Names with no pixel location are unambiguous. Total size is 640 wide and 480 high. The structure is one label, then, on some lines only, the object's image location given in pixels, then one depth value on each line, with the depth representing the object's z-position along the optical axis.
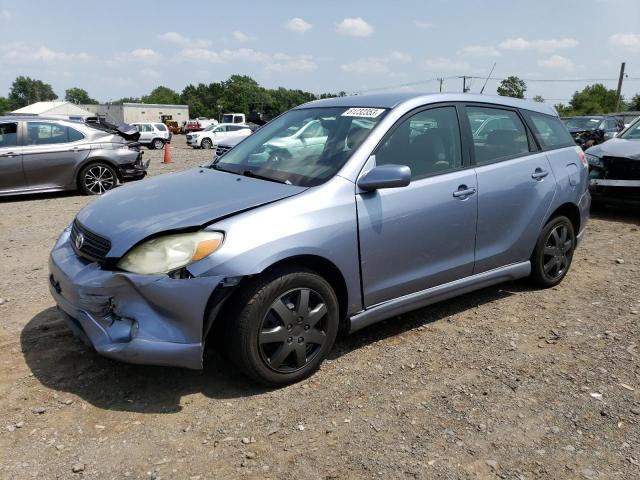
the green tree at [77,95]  156.88
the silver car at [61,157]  9.11
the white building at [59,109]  72.44
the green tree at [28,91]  151.25
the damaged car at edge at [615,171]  7.57
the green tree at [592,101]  71.12
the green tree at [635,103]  56.81
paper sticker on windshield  3.67
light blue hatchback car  2.79
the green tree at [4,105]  117.26
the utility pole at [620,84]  46.38
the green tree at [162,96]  137.25
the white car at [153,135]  32.28
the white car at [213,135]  31.11
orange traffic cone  18.38
